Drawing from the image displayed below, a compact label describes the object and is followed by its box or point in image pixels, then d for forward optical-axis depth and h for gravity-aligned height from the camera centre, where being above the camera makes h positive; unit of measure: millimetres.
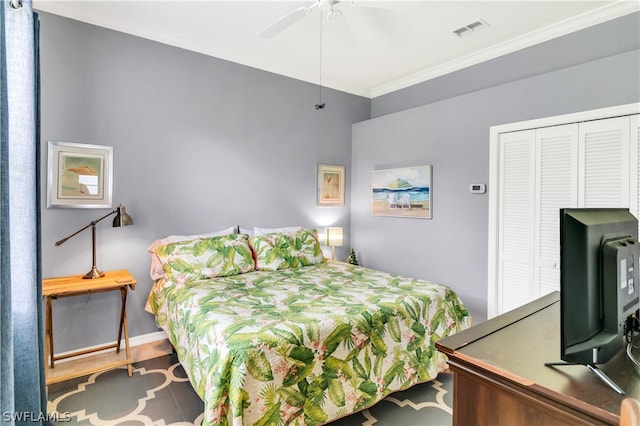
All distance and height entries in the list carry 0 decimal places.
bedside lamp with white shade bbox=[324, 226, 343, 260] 4195 -360
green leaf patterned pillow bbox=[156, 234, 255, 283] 2791 -438
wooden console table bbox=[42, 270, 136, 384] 2375 -593
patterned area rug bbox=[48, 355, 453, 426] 2057 -1279
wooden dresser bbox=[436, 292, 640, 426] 799 -445
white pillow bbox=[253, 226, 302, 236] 3648 -248
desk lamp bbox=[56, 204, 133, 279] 2710 -132
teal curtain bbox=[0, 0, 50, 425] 1686 +22
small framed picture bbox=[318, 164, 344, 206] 4379 +302
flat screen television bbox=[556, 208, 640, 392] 869 -206
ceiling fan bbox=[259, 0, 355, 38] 2250 +1289
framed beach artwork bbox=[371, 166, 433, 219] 3797 +188
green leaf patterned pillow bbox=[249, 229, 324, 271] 3246 -426
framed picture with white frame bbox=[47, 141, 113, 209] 2715 +268
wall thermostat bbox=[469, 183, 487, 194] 3281 +197
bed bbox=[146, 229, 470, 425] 1655 -719
